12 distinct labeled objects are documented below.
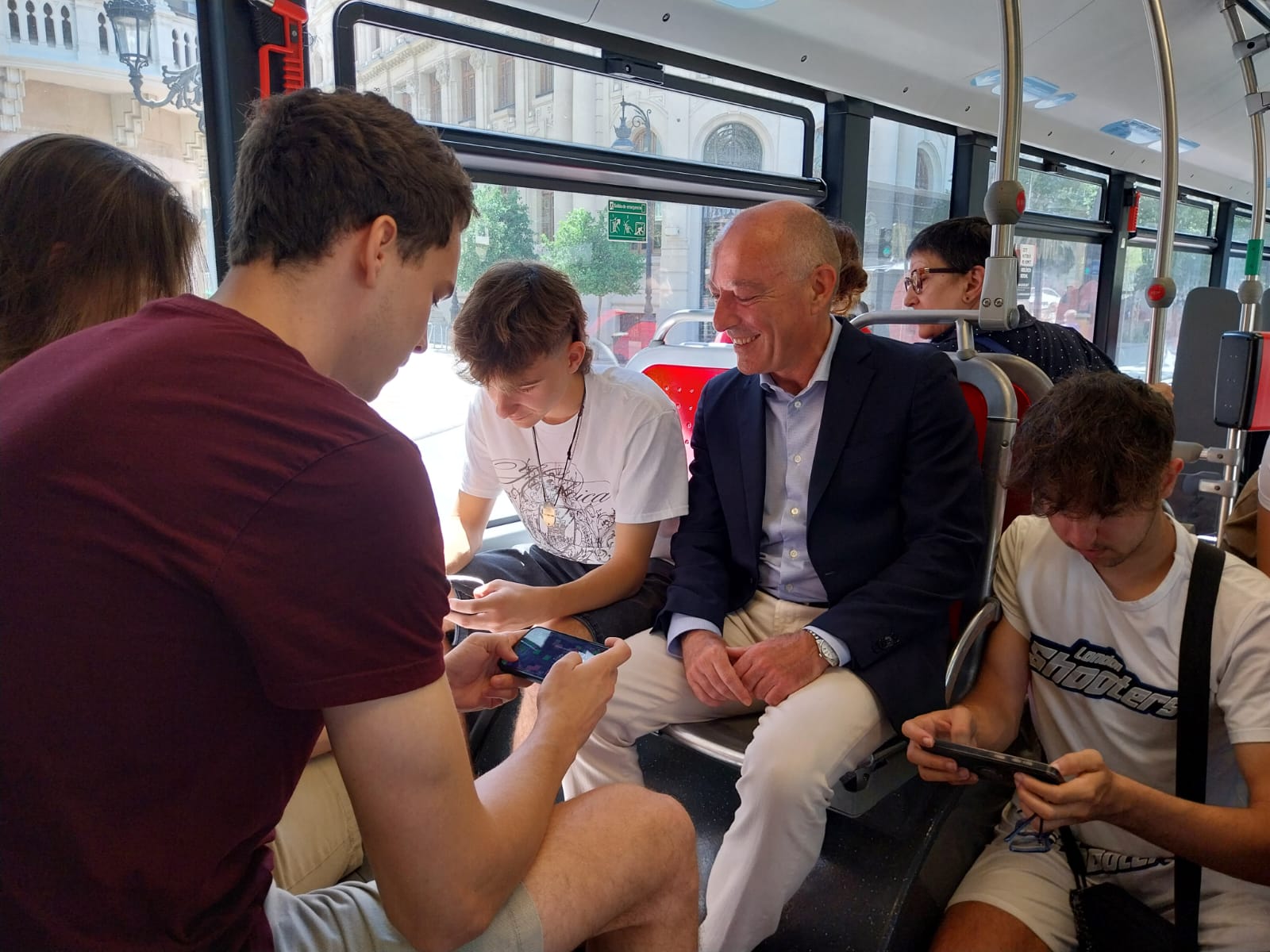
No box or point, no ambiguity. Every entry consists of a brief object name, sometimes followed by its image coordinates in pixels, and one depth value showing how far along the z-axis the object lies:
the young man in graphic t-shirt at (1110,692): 1.37
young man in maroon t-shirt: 0.80
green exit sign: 3.41
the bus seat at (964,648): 1.86
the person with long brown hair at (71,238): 1.36
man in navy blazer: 1.79
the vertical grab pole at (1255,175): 3.49
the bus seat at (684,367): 3.29
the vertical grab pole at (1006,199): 2.11
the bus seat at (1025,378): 2.30
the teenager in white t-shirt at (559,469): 2.17
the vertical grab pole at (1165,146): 2.52
